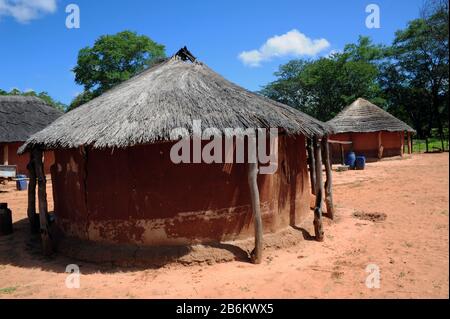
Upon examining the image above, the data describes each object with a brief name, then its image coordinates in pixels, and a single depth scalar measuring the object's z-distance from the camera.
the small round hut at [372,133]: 22.86
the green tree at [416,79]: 33.16
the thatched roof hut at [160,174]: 6.19
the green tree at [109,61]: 32.59
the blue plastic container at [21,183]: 15.62
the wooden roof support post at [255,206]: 6.19
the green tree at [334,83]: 33.62
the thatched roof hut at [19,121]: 17.89
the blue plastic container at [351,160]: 18.86
